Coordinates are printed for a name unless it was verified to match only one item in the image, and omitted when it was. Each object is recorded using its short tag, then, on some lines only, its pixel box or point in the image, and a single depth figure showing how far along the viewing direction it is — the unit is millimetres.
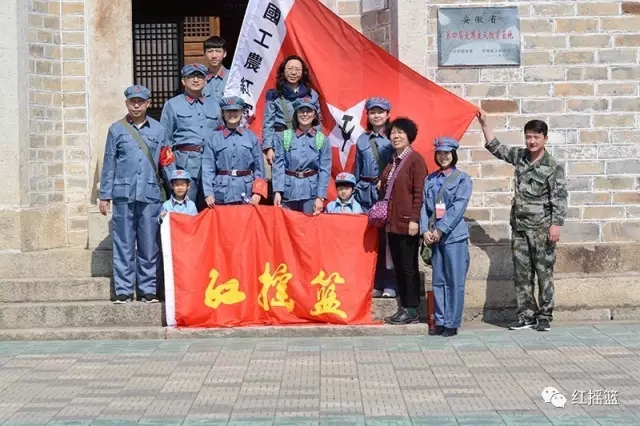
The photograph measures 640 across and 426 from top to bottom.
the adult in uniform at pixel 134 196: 10586
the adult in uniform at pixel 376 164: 10680
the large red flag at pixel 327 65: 11094
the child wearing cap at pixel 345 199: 10534
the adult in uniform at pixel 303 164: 10633
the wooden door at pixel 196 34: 13430
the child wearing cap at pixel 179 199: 10391
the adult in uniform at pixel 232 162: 10531
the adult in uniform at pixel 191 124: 10836
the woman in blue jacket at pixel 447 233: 10070
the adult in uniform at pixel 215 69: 11203
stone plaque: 11609
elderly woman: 10242
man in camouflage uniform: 10328
